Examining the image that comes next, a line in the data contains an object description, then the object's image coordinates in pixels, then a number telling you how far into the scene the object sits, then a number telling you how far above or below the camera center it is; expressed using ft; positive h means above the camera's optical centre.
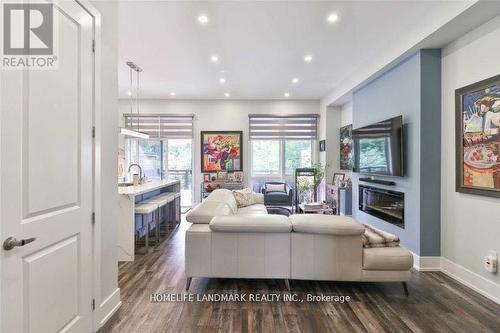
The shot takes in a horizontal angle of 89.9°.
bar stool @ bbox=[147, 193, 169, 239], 13.38 -1.86
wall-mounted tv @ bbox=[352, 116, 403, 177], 11.43 +0.97
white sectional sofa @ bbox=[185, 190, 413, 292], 7.95 -2.75
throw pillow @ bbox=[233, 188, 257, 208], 15.33 -1.92
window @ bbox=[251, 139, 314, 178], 23.38 +0.82
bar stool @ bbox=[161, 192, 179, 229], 15.55 -2.20
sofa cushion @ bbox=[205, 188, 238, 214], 11.71 -1.52
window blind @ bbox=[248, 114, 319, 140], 22.97 +3.65
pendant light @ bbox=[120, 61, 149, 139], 13.02 +3.80
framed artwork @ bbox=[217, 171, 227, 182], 22.62 -0.83
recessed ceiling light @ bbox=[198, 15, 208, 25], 9.56 +5.74
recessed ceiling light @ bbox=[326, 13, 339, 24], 9.51 +5.76
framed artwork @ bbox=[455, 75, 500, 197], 8.04 +0.99
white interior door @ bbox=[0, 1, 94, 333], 4.17 -0.37
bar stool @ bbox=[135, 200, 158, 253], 11.74 -1.98
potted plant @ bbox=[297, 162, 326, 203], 21.66 -1.41
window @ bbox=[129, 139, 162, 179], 23.22 +1.03
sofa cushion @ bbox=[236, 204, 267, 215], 13.69 -2.43
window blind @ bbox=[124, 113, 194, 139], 22.91 +3.76
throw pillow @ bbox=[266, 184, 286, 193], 21.39 -1.78
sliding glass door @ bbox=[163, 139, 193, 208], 23.36 +0.28
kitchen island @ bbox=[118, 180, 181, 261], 11.20 -2.61
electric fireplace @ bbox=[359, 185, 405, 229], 11.81 -2.01
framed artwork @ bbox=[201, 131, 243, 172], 22.88 +1.45
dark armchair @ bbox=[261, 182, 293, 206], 20.40 -2.62
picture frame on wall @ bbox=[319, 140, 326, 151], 21.81 +1.92
